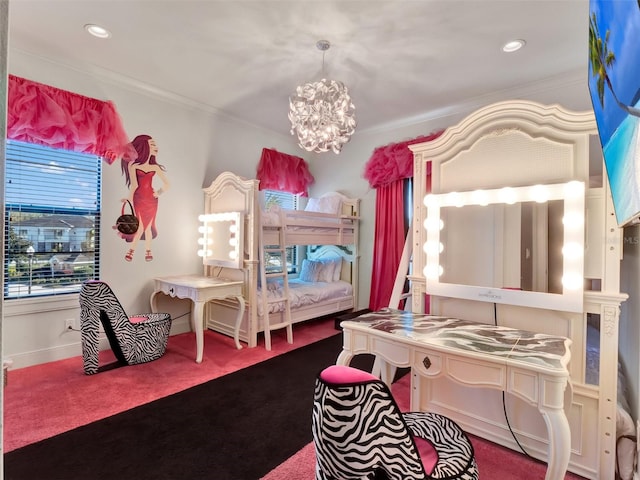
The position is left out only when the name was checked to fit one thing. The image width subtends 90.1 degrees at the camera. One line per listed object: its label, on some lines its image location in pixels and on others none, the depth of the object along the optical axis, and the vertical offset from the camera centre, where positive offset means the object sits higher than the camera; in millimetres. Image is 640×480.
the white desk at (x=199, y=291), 3004 -539
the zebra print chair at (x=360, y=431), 959 -585
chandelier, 2467 +997
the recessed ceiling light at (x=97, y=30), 2429 +1597
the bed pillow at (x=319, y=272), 4637 -479
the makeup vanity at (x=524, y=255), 1592 -75
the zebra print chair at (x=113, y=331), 2678 -837
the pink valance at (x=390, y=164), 4023 +1009
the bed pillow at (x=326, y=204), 4611 +520
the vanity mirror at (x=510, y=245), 1660 -22
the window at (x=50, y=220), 2750 +145
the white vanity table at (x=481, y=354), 1270 -528
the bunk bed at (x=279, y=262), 3424 -307
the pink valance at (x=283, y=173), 4566 +985
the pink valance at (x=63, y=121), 2605 +1009
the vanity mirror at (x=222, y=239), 3469 -16
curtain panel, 4141 +369
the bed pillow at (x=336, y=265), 4695 -384
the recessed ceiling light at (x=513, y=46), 2535 +1588
